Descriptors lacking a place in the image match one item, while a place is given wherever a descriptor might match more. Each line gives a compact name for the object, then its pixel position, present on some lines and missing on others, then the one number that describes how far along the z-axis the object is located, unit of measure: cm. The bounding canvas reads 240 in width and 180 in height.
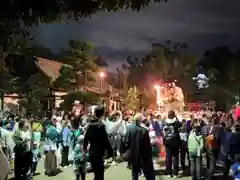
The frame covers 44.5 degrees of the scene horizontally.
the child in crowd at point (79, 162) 629
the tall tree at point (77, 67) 2121
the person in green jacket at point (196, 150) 691
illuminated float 1573
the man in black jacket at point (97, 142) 528
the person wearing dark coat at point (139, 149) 587
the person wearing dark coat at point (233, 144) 626
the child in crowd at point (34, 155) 718
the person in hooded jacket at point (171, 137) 738
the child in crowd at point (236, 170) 514
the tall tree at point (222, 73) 4254
